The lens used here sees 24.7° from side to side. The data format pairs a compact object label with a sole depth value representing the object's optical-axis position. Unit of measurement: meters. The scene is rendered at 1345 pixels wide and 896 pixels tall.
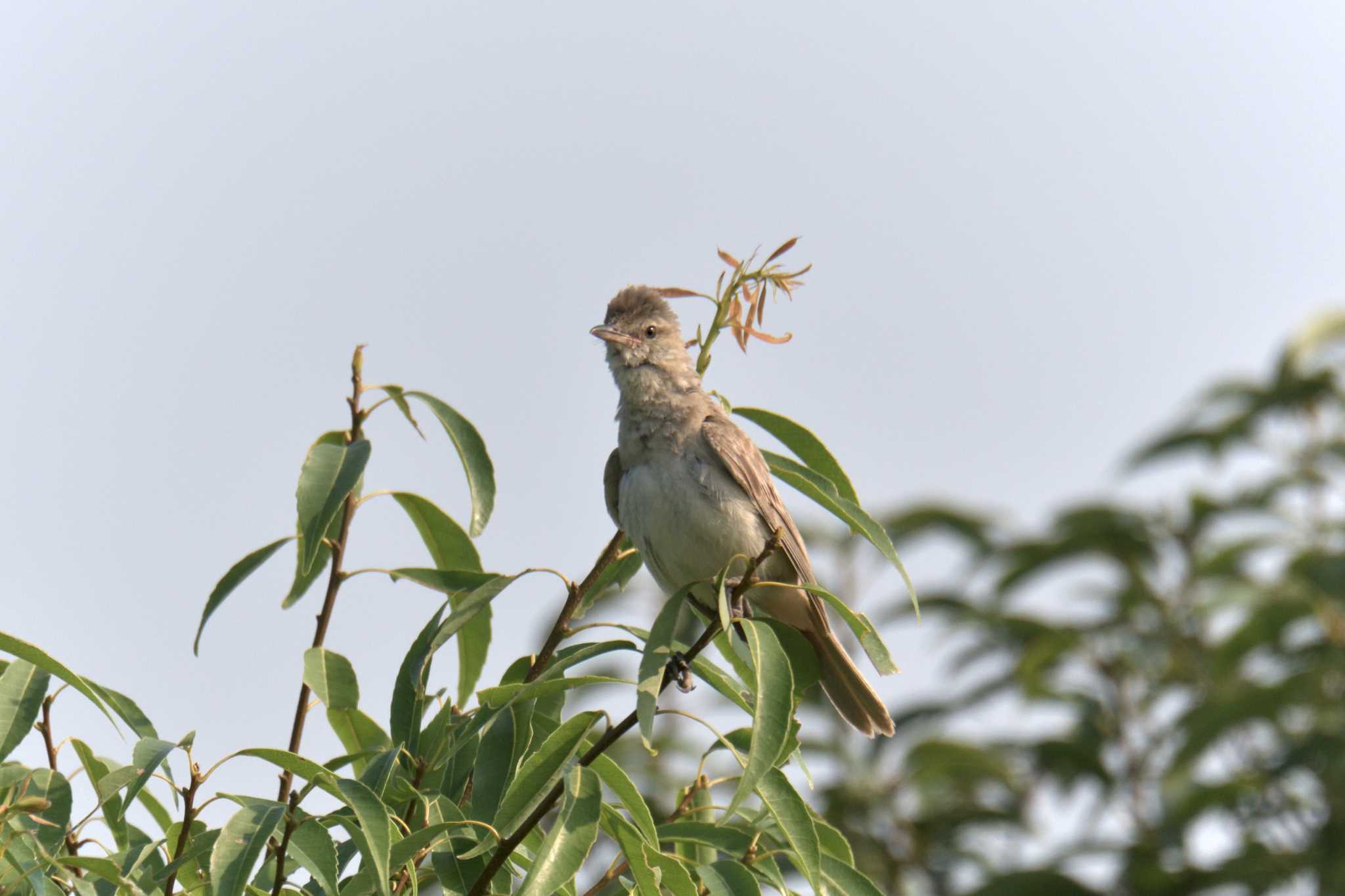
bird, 8.84
